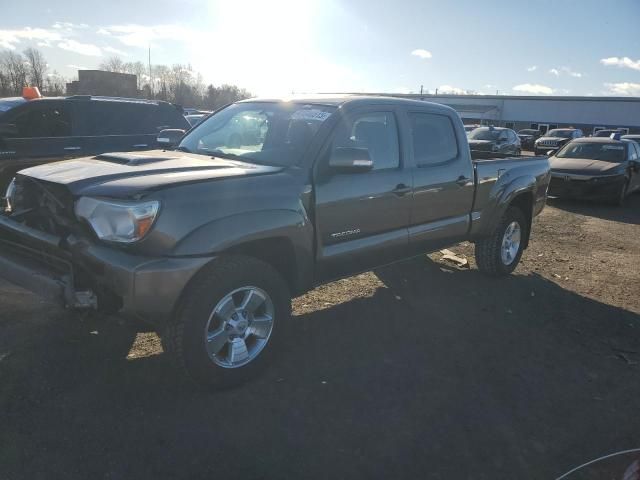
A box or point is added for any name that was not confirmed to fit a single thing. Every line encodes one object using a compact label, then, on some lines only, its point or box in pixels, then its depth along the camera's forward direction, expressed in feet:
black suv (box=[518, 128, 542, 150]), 118.42
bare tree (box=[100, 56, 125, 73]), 270.05
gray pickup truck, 9.46
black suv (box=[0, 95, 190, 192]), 21.49
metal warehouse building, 172.76
